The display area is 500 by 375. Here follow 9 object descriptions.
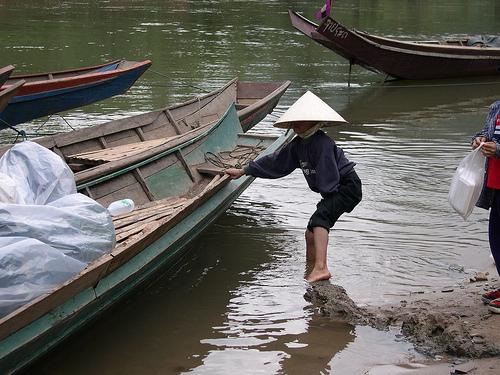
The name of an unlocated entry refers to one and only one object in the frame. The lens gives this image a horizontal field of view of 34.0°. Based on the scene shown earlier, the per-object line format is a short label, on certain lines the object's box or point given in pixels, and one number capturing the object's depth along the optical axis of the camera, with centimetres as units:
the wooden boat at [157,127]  630
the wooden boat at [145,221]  364
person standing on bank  426
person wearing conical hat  504
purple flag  1242
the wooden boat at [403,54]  1295
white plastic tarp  353
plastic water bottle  508
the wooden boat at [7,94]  557
